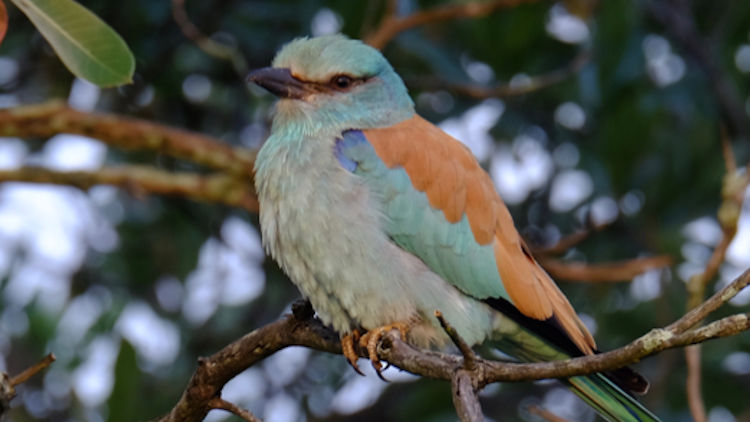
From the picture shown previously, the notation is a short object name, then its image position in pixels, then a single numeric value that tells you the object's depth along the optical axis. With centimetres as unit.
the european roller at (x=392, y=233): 657
